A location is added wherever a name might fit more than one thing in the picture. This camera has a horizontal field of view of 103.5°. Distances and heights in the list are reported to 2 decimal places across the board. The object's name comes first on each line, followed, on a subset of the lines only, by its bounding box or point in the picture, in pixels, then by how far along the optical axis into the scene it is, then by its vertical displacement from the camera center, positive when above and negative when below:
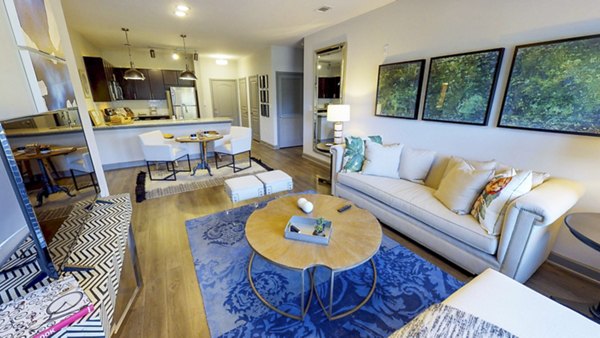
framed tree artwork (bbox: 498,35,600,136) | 1.78 +0.09
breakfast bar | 4.59 -0.63
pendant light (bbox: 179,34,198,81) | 5.32 +0.60
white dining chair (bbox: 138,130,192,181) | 3.99 -0.80
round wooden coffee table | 1.48 -0.94
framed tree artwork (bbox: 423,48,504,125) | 2.32 +0.14
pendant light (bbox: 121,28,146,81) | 4.87 +0.58
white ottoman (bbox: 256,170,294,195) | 2.93 -0.97
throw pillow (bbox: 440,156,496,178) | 2.22 -0.61
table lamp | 3.80 -0.18
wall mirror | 4.86 +0.27
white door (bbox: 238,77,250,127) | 8.00 +0.07
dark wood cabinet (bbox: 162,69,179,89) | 7.04 +0.73
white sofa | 1.63 -1.00
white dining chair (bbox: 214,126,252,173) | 4.55 -0.80
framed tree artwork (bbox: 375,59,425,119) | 2.99 +0.16
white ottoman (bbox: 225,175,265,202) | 2.74 -0.98
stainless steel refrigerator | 7.21 +0.02
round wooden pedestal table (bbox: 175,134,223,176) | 4.16 -0.64
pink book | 0.82 -0.77
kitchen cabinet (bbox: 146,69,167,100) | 6.87 +0.55
